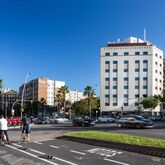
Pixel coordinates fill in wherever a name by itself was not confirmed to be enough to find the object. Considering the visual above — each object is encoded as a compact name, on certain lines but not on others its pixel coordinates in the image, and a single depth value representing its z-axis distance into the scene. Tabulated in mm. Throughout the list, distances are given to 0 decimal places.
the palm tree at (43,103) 79609
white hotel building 59542
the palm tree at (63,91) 60449
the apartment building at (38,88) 93864
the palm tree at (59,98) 61290
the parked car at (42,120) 34700
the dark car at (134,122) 19656
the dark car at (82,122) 23224
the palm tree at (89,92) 57213
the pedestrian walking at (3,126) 9503
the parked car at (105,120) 34174
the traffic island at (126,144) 7381
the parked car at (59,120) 34262
